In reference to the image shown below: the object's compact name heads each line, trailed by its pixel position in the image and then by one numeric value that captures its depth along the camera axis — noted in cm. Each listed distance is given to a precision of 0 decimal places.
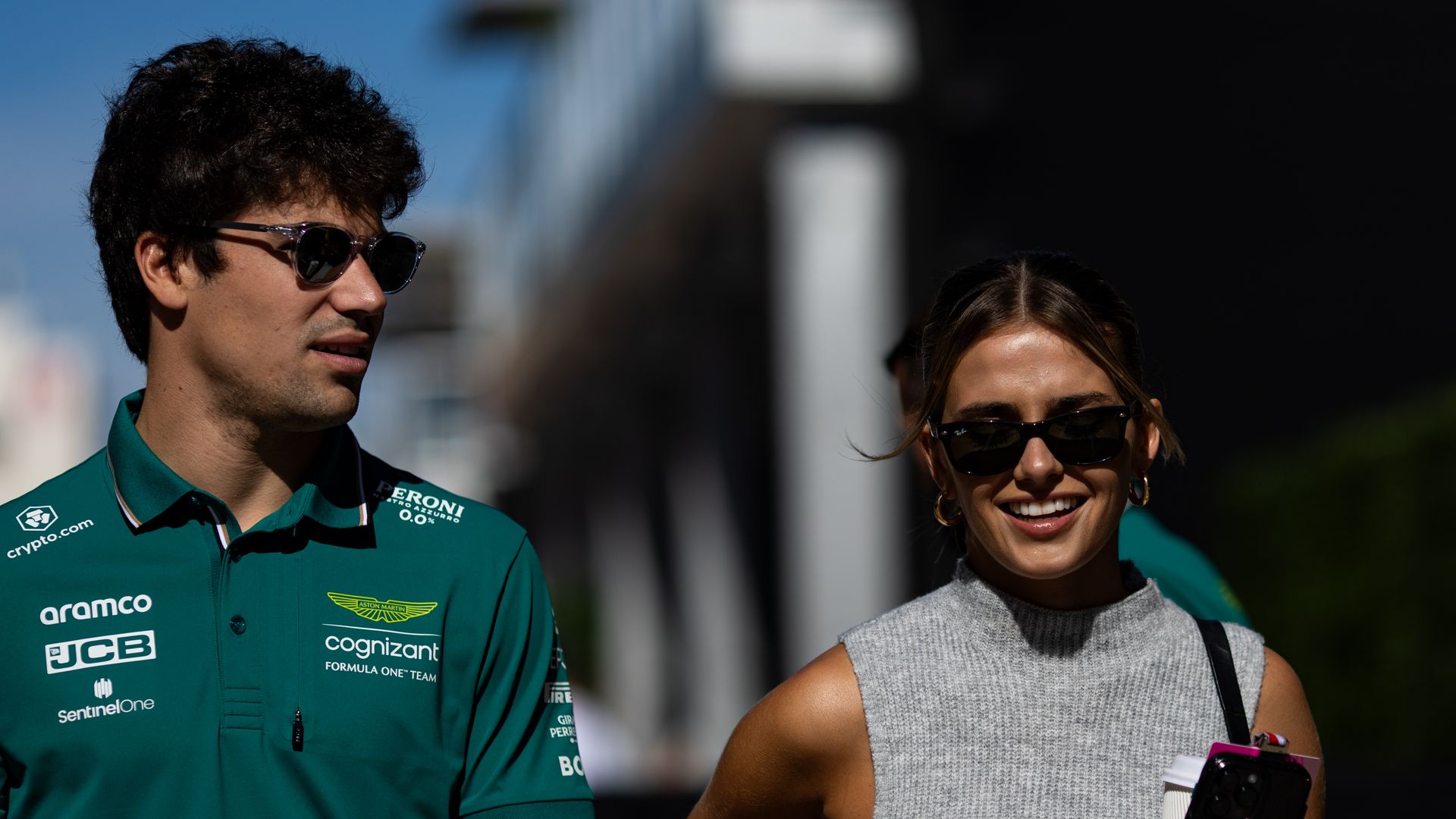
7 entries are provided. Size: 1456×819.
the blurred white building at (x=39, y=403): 5397
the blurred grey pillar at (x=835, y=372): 1202
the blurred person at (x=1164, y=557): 319
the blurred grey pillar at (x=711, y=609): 1842
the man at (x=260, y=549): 241
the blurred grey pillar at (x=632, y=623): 2542
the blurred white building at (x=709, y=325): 1221
